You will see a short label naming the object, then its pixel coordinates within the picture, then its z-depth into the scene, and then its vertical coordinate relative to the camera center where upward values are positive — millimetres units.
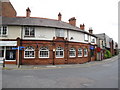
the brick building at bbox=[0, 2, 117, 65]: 16297 +812
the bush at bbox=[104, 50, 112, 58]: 34219 -2344
